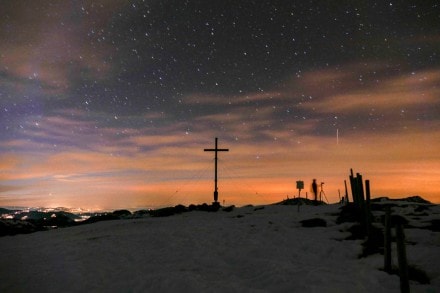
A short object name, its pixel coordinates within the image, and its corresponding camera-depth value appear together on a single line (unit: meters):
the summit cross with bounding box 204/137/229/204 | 37.72
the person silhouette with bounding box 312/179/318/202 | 49.37
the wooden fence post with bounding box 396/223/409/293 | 8.84
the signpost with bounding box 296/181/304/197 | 29.40
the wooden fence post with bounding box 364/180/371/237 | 15.75
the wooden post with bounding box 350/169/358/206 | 20.25
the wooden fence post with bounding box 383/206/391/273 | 11.59
